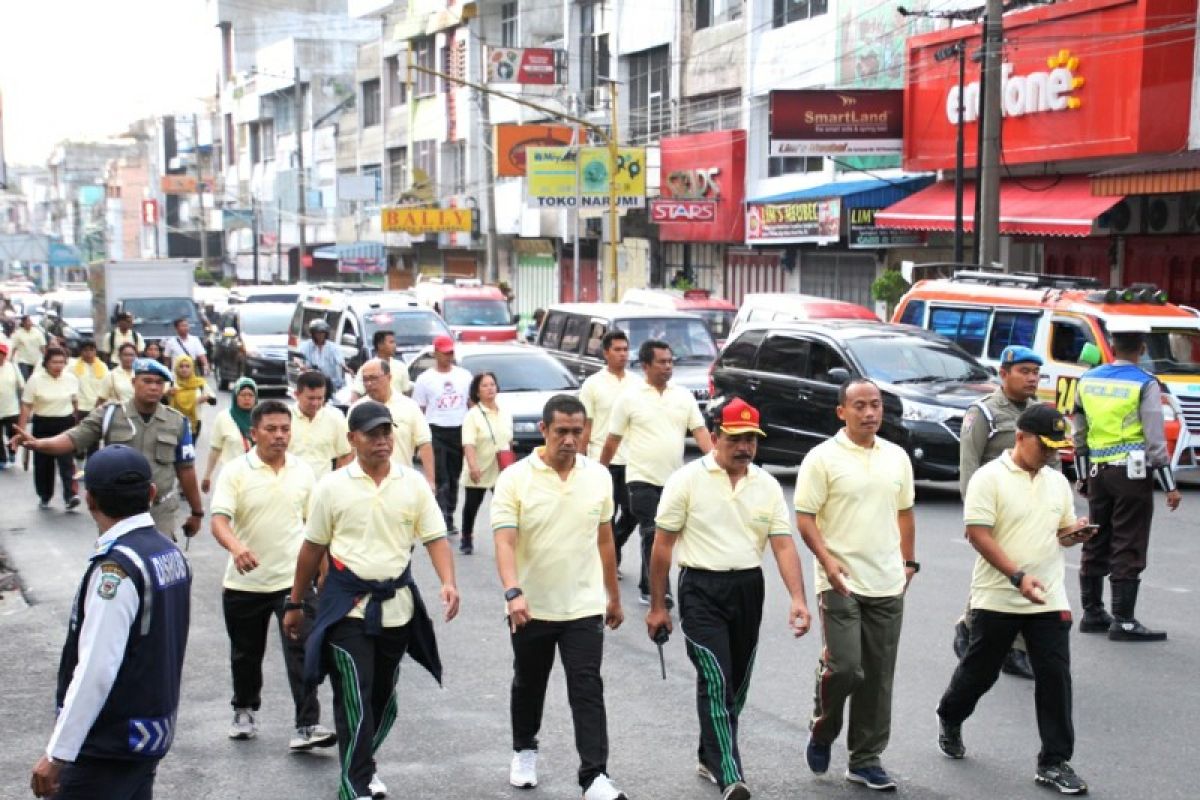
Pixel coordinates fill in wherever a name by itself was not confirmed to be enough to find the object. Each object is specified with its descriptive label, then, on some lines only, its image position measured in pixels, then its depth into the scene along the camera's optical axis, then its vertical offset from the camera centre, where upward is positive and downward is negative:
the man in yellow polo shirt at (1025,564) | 7.22 -1.59
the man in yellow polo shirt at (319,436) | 10.40 -1.44
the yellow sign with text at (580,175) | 37.25 +0.86
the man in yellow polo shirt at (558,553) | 7.04 -1.49
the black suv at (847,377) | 16.06 -1.79
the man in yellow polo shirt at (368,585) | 6.73 -1.58
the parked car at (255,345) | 32.00 -2.68
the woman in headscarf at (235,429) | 10.89 -1.49
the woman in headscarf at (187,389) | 15.72 -1.73
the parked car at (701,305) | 26.69 -1.54
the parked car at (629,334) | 21.89 -1.69
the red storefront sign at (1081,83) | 23.11 +2.00
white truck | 35.31 -1.82
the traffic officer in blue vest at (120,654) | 4.86 -1.35
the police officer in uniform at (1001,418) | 9.20 -1.17
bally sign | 52.88 -0.23
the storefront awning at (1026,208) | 24.05 +0.07
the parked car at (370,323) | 24.06 -1.77
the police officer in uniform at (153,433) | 9.99 -1.37
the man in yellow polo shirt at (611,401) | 11.88 -1.41
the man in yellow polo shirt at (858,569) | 7.15 -1.58
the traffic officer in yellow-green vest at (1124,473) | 9.96 -1.61
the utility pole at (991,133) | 21.95 +1.09
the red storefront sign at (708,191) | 37.16 +0.49
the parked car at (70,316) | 41.00 -2.87
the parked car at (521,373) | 18.78 -1.95
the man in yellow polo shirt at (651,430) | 10.91 -1.47
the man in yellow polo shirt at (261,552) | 7.92 -1.67
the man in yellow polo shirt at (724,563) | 6.93 -1.53
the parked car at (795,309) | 23.25 -1.41
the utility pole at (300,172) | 60.72 +1.49
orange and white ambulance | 16.73 -1.27
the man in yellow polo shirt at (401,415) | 11.77 -1.47
